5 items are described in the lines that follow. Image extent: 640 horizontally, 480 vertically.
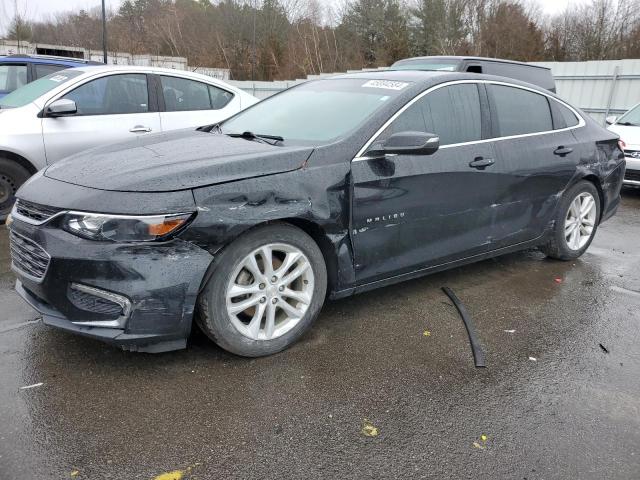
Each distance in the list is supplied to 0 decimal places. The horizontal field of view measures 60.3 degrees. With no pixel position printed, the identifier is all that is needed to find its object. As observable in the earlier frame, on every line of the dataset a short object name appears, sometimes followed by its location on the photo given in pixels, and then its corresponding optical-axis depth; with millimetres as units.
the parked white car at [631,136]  8469
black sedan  2703
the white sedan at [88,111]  5578
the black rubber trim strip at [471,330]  3259
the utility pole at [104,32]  21002
